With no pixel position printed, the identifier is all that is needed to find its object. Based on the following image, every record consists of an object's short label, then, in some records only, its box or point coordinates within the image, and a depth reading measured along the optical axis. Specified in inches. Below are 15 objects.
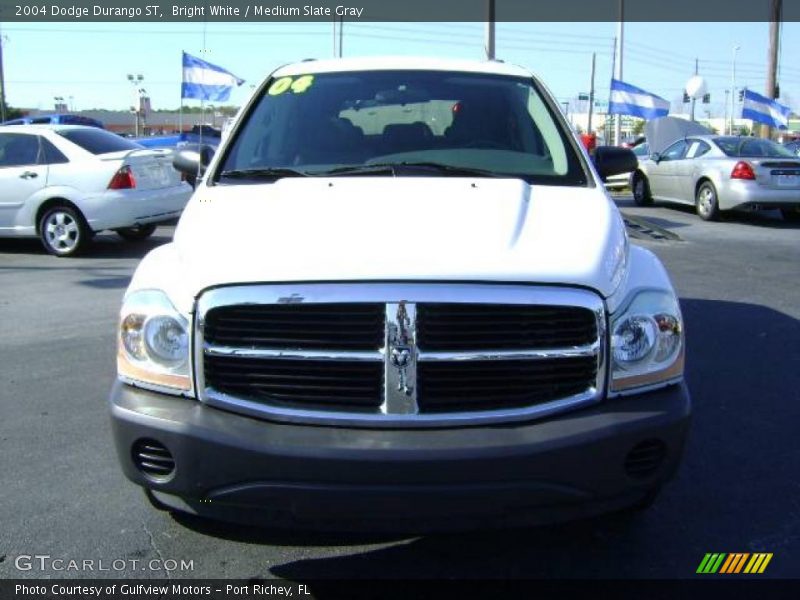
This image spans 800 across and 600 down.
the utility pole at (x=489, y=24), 871.7
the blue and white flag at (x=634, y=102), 931.3
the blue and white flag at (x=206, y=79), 598.7
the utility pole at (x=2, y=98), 1475.6
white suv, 102.0
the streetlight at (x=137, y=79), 2128.7
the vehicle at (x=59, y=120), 884.9
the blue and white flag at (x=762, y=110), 868.0
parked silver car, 519.5
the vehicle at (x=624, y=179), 761.6
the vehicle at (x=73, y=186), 397.7
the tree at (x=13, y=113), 2240.9
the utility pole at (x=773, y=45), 949.8
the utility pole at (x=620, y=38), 1117.1
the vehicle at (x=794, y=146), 950.7
